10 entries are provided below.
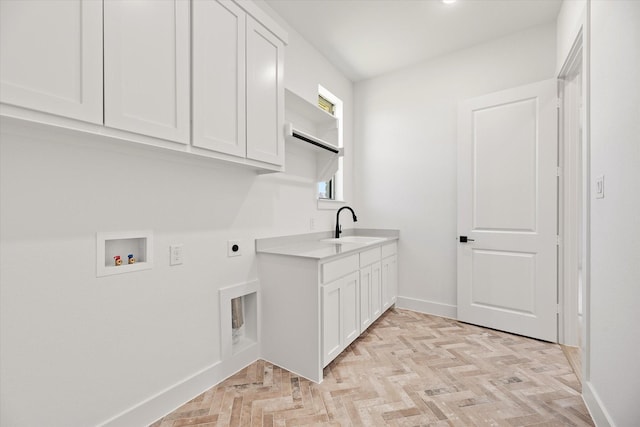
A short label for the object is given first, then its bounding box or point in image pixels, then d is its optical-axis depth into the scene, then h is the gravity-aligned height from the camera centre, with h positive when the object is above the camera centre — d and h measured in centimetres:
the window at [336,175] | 333 +53
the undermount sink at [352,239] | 298 -29
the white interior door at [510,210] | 253 +3
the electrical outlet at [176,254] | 166 -25
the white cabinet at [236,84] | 153 +80
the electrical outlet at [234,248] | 202 -25
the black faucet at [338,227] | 323 -16
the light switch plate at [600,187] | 147 +14
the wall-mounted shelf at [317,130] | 247 +85
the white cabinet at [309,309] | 192 -71
